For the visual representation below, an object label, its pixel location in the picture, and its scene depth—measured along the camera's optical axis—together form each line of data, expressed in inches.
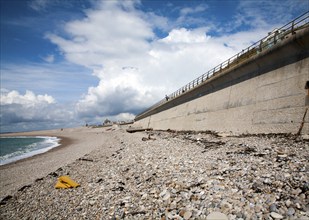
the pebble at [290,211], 179.5
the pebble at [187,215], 209.2
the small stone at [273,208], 189.2
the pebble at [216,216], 193.7
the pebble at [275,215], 177.8
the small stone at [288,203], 192.0
